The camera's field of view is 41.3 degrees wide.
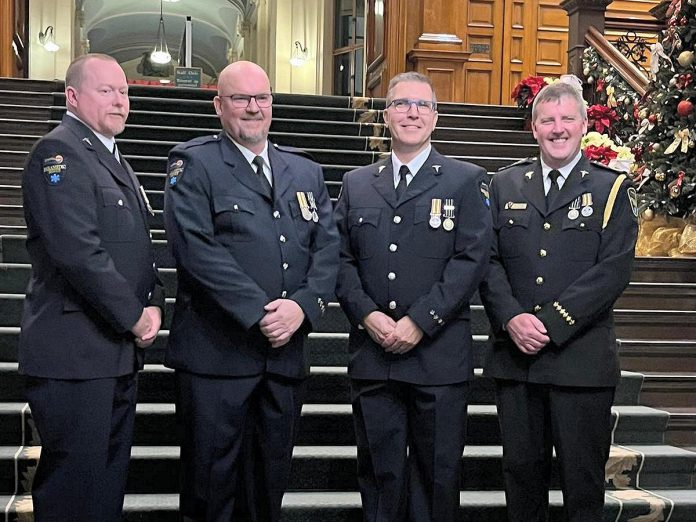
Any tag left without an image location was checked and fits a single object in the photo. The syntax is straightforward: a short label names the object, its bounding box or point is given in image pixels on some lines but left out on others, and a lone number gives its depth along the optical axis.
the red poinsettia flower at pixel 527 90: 6.96
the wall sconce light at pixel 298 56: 13.76
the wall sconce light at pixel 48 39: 12.73
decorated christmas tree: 5.02
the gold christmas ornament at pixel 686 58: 5.04
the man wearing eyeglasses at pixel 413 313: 2.71
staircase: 3.36
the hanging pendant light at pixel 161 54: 16.62
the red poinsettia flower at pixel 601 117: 6.07
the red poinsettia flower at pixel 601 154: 5.43
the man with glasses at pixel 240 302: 2.61
